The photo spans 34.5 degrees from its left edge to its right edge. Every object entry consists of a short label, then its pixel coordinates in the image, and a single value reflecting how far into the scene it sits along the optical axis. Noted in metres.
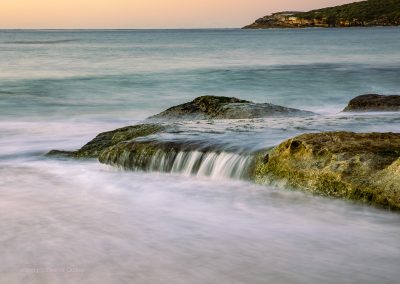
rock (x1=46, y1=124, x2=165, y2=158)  9.07
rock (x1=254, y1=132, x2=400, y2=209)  5.74
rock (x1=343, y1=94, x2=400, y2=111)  12.02
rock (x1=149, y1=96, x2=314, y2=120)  10.79
